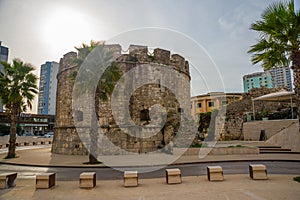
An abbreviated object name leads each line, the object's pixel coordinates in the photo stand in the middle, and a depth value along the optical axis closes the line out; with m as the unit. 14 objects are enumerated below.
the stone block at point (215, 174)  6.47
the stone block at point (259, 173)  6.43
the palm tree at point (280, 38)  6.41
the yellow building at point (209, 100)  39.77
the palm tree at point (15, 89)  14.09
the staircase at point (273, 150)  13.61
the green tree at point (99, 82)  11.31
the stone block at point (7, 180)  6.04
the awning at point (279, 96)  17.94
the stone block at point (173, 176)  6.25
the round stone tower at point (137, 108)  15.40
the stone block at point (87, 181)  5.98
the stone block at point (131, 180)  6.06
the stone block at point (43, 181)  5.93
